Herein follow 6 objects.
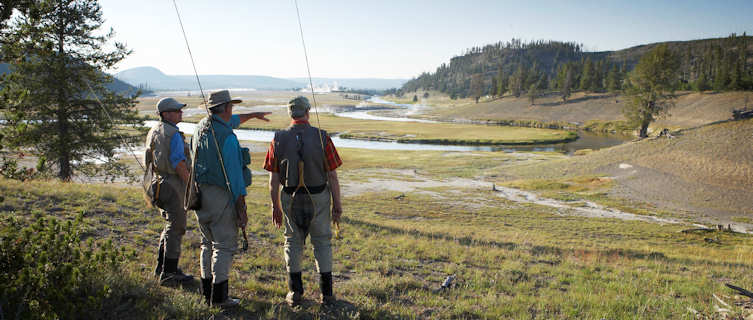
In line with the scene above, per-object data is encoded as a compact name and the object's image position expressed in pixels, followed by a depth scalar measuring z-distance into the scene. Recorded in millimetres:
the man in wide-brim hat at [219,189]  4406
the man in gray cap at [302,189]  4633
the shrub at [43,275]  3055
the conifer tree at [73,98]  16656
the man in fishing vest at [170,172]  4906
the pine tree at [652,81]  49031
